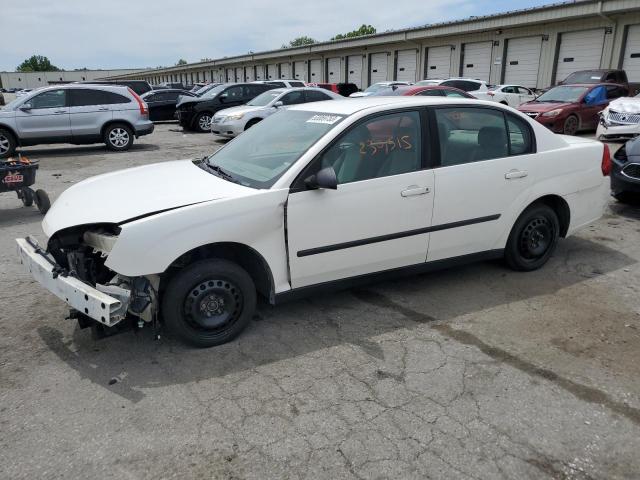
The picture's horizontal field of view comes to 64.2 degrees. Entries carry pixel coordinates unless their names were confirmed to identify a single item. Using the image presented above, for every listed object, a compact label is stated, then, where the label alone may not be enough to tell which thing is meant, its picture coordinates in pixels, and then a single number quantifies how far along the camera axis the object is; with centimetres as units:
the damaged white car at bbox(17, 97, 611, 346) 327
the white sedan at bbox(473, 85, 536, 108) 1870
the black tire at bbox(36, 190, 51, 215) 724
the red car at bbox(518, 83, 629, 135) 1369
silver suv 1239
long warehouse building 2139
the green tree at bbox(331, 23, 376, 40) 9028
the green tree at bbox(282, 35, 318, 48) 11581
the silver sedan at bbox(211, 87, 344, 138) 1434
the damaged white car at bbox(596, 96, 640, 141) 1150
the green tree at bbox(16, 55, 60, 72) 14662
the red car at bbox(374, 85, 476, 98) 1270
